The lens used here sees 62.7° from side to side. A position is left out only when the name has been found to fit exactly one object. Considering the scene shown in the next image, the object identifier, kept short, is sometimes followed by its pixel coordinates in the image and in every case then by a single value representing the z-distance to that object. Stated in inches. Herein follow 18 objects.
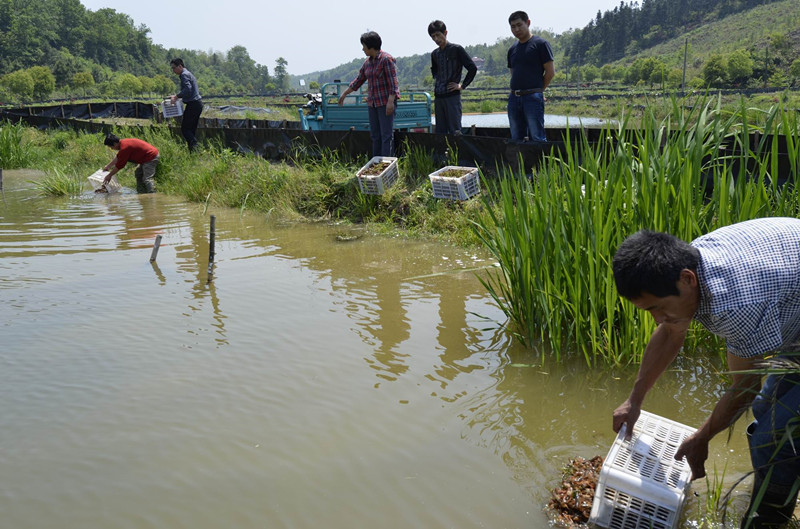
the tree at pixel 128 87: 3988.7
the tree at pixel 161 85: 4547.2
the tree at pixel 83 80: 3777.6
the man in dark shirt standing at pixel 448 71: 289.4
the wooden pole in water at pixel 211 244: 210.5
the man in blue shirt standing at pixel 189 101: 410.0
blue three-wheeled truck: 416.8
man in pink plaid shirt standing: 288.4
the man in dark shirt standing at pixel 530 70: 254.4
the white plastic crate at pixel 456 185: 254.7
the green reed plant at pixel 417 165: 294.0
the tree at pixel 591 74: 4288.9
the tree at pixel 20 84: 3218.5
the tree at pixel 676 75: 2761.3
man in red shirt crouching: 379.9
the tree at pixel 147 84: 4520.2
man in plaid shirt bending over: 66.6
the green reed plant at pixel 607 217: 116.2
